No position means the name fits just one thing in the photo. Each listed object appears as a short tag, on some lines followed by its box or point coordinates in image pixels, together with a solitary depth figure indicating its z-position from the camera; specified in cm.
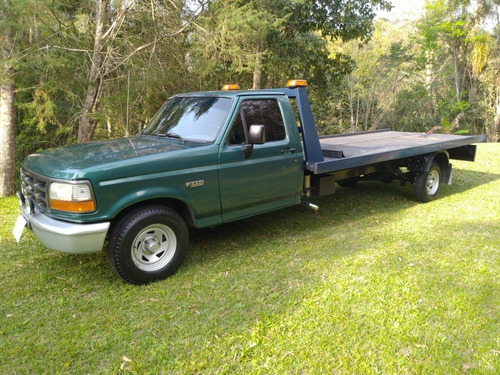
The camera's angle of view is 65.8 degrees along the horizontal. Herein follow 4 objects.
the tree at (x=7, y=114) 715
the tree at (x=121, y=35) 889
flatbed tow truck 360
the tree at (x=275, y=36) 1025
